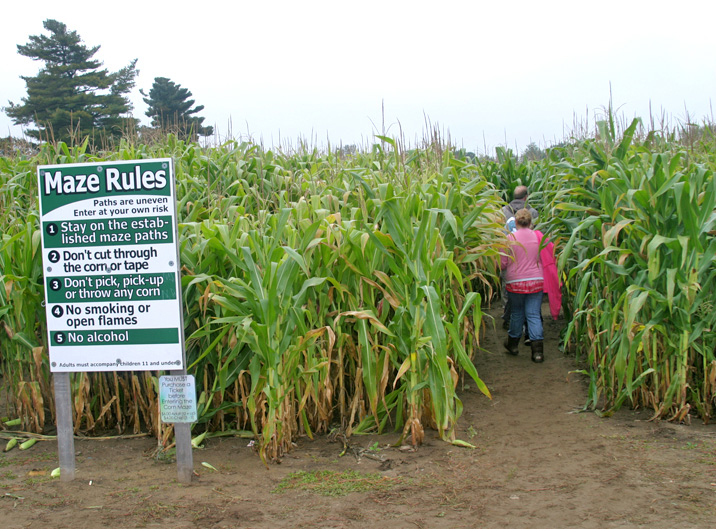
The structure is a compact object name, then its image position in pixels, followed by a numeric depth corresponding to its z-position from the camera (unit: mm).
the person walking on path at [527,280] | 6281
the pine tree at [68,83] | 32594
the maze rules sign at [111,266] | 3951
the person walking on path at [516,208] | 7312
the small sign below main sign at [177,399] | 3930
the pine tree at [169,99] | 38562
